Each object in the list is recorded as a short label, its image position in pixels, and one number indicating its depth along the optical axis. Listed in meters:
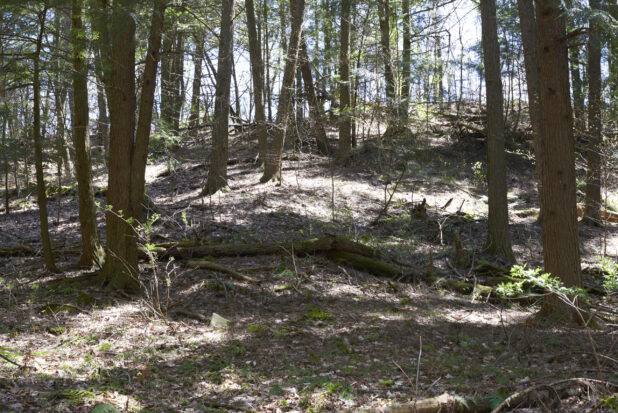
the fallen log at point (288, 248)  9.93
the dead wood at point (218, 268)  8.64
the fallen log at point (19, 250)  10.04
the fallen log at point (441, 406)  4.05
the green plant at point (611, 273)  5.25
